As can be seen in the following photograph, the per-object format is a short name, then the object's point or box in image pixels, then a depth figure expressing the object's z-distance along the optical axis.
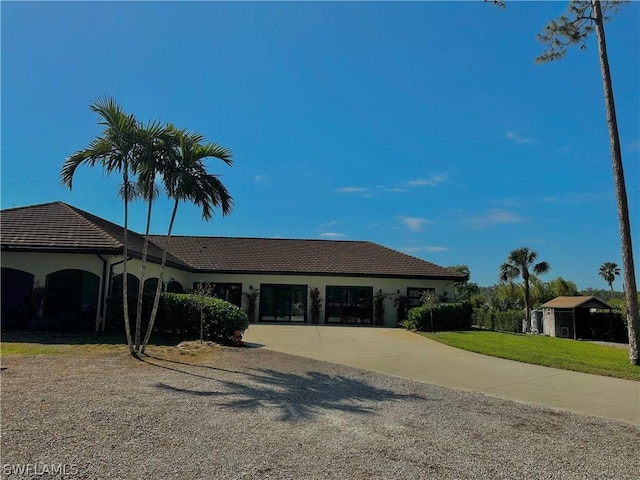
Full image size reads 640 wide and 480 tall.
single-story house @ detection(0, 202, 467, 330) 14.94
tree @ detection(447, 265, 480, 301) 27.20
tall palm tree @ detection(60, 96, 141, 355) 10.13
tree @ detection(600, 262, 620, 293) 59.41
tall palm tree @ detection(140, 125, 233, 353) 10.68
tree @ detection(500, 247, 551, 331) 40.22
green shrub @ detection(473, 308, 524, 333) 30.02
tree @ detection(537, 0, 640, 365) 12.60
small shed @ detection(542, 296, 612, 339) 28.36
